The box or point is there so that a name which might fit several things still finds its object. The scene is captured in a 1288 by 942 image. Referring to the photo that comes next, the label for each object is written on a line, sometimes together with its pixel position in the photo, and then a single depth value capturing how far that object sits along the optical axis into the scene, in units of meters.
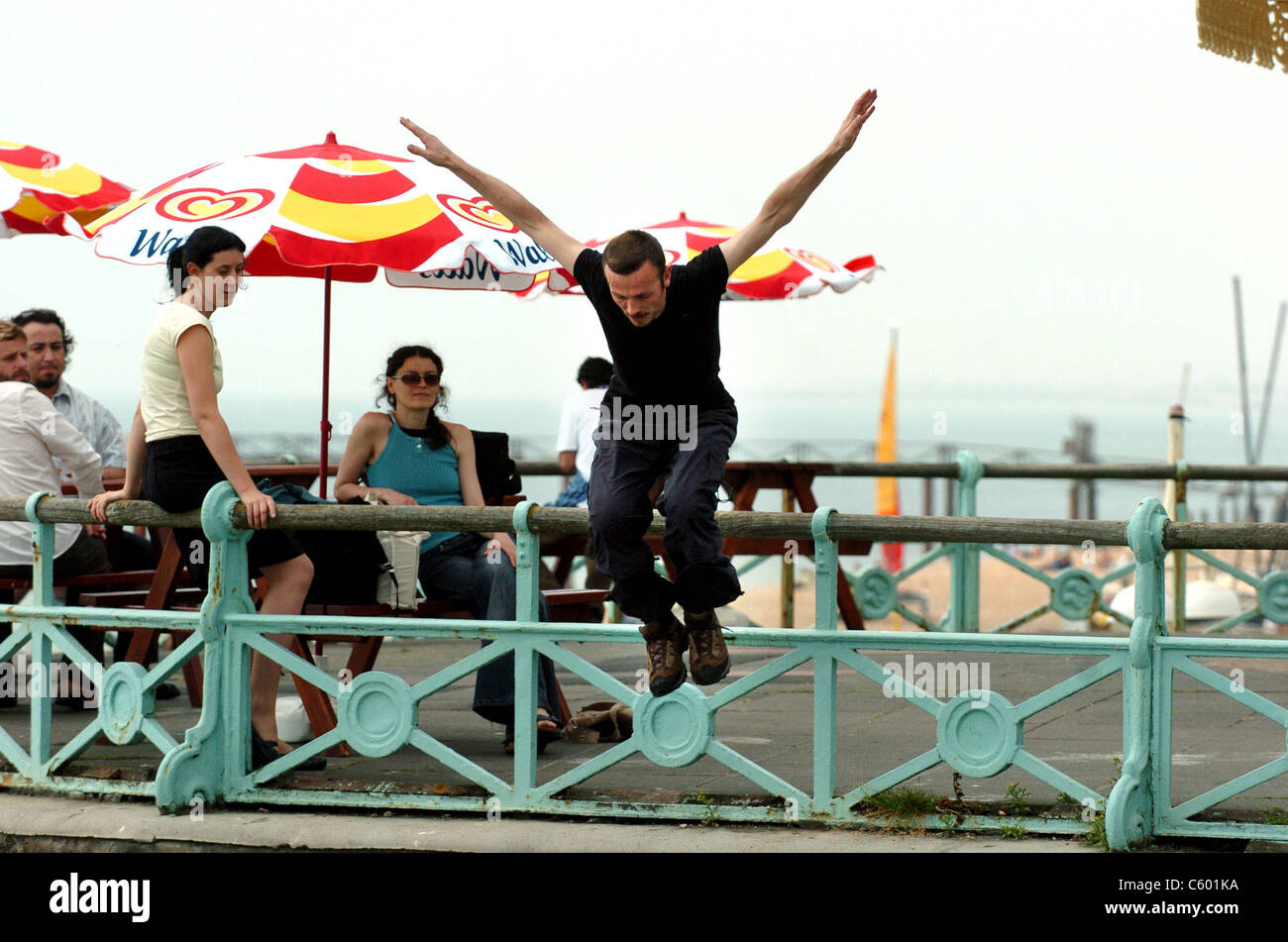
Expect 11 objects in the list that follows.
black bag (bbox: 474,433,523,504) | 14.67
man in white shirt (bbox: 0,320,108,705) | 13.81
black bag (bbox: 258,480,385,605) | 12.66
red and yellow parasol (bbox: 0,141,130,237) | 16.69
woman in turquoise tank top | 13.20
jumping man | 9.54
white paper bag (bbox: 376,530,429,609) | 12.62
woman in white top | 11.38
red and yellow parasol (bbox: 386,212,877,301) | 20.38
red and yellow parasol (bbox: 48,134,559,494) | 12.87
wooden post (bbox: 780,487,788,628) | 19.71
